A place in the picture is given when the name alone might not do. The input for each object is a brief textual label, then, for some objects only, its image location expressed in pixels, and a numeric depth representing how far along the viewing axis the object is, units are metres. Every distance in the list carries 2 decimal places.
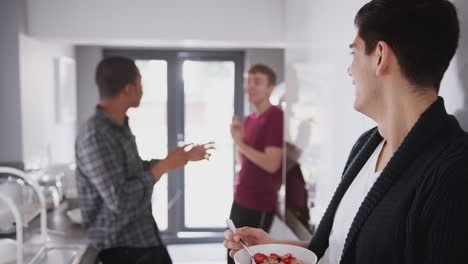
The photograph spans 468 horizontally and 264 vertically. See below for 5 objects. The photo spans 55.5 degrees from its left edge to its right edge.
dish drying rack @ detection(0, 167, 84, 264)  1.38
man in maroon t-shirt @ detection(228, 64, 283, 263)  2.30
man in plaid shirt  1.62
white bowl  0.93
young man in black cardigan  0.64
